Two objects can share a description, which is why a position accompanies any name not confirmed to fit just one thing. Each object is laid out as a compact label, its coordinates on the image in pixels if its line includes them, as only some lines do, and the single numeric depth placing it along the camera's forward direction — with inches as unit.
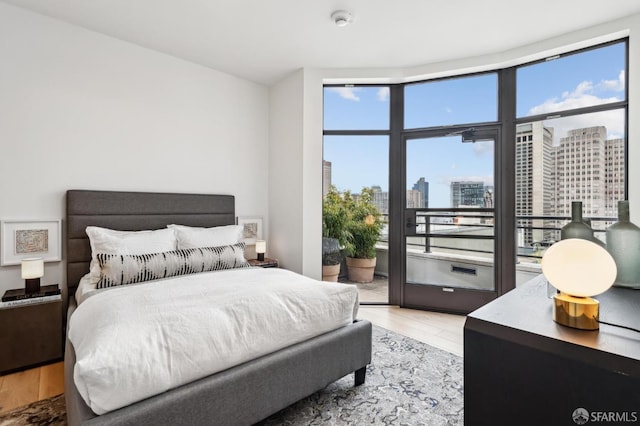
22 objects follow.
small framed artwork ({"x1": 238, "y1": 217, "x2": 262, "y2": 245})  158.0
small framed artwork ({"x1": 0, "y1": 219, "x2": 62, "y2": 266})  100.9
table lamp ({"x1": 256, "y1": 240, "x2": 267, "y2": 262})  151.6
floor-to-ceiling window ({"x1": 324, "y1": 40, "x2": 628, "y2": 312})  115.2
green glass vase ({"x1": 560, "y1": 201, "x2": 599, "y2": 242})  47.1
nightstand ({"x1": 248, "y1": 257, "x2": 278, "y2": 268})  144.6
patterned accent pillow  93.0
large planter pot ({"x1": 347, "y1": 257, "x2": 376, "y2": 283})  165.0
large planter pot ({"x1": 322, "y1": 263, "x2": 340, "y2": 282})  157.6
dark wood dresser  26.1
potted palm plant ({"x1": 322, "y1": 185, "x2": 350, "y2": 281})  157.6
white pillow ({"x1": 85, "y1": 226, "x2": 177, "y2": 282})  102.4
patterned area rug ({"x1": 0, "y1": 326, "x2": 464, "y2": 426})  71.1
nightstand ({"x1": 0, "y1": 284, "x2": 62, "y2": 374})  89.0
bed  50.7
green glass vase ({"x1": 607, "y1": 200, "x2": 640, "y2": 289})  45.9
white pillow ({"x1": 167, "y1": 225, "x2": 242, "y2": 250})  118.9
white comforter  49.0
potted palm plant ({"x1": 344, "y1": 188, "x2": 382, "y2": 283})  158.1
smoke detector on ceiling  104.3
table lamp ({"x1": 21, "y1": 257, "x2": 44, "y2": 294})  96.2
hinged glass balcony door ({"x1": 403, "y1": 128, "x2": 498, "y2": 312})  140.5
